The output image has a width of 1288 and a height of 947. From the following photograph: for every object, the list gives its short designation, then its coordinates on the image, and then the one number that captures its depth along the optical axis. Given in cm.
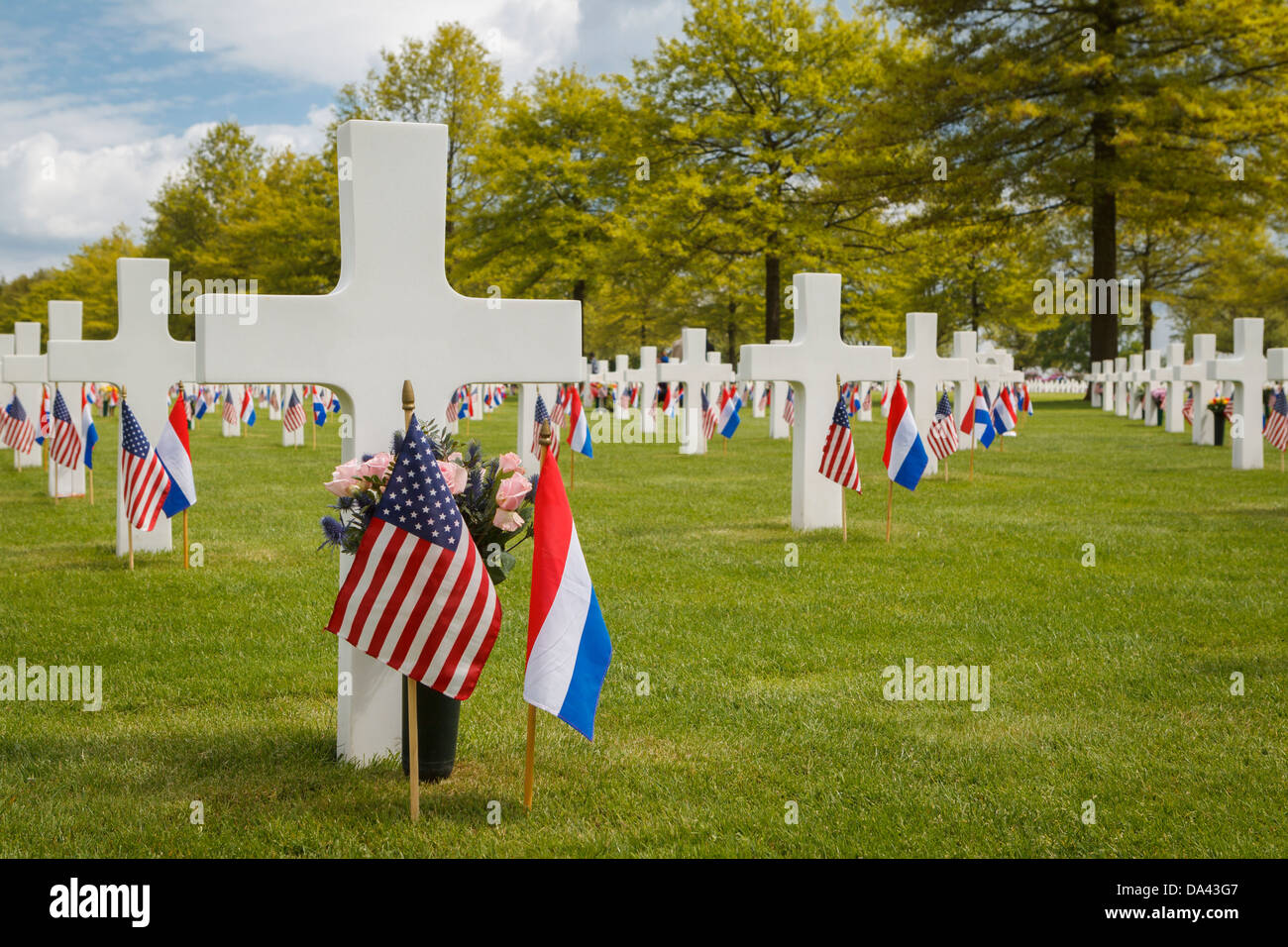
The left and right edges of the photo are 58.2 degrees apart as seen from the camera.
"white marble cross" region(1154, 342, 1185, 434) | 3197
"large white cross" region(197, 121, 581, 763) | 557
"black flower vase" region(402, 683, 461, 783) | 541
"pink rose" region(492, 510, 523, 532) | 524
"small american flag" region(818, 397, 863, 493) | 1228
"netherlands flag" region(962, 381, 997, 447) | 2184
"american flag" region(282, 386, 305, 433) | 2638
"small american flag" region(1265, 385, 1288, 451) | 1952
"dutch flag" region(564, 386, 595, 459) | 1998
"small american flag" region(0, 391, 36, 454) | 2002
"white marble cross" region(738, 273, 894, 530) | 1325
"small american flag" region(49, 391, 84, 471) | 1579
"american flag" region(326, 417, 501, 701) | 466
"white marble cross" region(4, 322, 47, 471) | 1727
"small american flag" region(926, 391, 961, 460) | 1664
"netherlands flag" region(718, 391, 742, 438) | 2533
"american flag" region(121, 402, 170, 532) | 1080
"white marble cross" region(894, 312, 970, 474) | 2012
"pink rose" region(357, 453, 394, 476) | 516
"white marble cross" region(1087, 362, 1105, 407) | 4231
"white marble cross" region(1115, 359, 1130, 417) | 4088
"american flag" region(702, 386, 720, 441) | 2596
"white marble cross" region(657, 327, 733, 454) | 2667
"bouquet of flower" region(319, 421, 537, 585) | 515
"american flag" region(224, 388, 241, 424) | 3139
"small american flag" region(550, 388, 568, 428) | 2186
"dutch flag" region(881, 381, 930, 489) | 1272
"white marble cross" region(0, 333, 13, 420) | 2309
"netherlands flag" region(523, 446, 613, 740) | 485
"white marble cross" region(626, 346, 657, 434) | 2984
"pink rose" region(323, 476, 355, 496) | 513
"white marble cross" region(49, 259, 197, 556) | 1159
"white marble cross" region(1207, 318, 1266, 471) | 2023
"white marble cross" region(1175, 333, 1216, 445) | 2623
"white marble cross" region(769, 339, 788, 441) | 3048
